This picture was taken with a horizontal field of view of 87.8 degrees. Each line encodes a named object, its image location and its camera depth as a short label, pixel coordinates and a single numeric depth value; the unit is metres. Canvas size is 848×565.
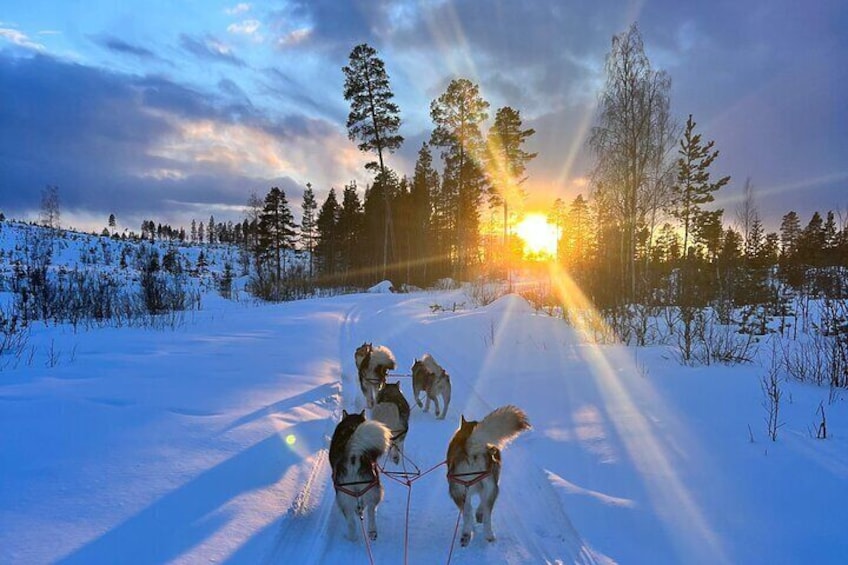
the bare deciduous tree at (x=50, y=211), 51.31
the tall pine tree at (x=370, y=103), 31.00
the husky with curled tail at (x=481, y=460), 3.10
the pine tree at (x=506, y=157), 35.34
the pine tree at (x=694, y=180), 36.84
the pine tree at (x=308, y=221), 63.60
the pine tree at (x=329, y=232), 55.38
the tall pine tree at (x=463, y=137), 34.12
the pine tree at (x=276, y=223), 52.06
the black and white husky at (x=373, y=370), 6.59
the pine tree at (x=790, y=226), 48.62
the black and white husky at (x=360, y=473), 3.07
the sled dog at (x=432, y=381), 6.70
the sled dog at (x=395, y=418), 5.01
